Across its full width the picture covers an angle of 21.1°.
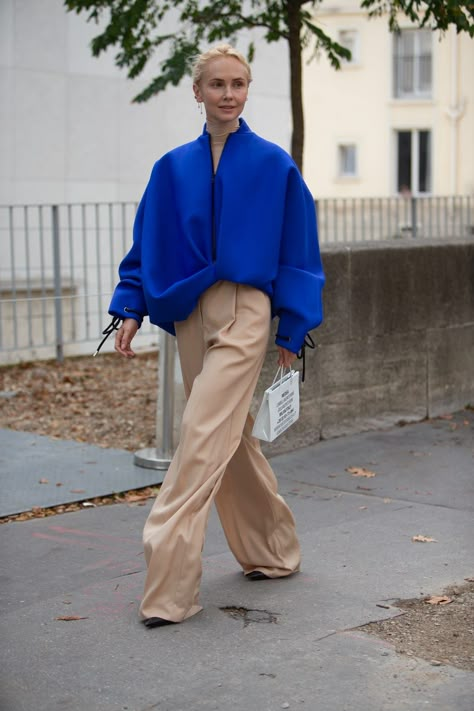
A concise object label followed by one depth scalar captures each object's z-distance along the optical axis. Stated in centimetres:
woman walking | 424
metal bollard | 679
